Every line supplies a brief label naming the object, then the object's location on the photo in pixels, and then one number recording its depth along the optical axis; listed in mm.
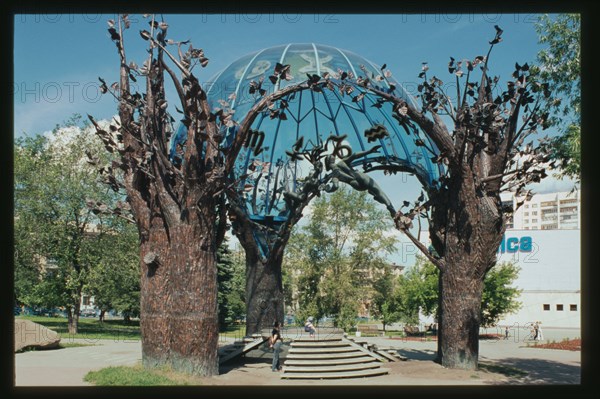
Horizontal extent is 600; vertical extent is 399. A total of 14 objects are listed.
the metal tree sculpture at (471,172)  15359
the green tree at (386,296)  37625
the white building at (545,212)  121812
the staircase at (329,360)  14141
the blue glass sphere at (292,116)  18797
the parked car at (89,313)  56125
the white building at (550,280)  44156
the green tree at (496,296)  31078
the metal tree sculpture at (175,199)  13117
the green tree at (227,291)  34094
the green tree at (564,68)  16594
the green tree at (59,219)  27688
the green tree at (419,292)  33625
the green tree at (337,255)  37344
